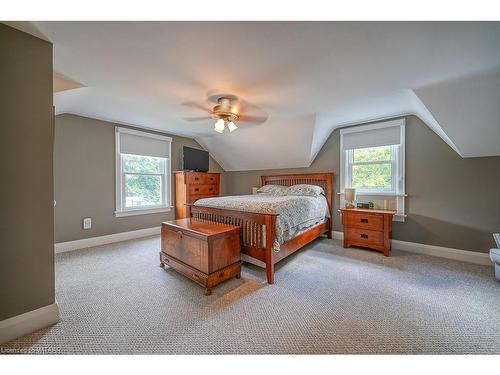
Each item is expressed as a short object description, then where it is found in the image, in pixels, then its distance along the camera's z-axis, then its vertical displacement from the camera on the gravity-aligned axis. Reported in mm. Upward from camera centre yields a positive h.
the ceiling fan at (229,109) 2570 +1099
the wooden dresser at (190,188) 4383 -69
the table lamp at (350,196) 3498 -200
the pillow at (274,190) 4035 -108
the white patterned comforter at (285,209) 2377 -320
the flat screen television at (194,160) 4605 +598
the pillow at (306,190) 3680 -102
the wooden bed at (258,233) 2240 -597
